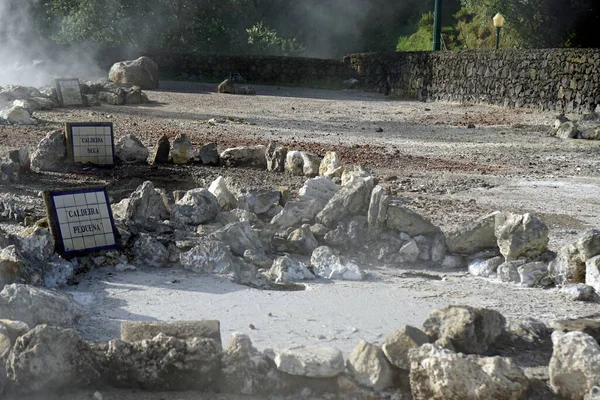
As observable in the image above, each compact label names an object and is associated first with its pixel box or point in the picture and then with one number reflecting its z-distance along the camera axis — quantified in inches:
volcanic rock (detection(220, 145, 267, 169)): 743.7
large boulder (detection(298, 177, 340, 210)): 498.3
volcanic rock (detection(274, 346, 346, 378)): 268.4
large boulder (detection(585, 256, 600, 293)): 377.1
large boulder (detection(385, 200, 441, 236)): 450.4
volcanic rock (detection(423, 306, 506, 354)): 290.2
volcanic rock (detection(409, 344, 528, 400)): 249.0
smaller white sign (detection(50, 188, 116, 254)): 420.2
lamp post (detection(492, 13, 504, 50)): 1800.0
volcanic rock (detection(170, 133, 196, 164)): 739.4
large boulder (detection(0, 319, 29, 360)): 271.4
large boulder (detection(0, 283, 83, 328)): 313.9
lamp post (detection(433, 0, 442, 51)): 1926.2
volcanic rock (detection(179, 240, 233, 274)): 410.3
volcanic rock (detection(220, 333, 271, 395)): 269.4
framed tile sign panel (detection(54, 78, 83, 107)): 1316.4
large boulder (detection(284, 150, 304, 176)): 700.0
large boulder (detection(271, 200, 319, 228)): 477.1
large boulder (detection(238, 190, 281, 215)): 506.0
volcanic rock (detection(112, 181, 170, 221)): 492.2
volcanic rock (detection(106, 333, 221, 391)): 269.9
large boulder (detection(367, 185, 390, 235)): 452.1
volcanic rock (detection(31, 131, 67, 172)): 702.5
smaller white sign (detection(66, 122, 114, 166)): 708.0
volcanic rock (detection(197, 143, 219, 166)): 743.1
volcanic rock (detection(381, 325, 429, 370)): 271.6
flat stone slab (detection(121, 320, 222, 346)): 282.8
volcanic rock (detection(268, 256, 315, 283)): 401.1
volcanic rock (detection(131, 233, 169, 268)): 423.5
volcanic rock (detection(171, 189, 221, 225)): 486.9
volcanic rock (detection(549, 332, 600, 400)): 256.1
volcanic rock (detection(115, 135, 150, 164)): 736.3
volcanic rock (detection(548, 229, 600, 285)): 390.3
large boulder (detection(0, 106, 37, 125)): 1038.4
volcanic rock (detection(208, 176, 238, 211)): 521.7
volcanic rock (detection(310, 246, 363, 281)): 406.9
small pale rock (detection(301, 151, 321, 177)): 686.5
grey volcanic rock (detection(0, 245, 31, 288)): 356.8
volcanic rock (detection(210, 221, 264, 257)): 434.3
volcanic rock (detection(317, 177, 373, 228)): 465.4
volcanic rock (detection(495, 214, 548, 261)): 419.8
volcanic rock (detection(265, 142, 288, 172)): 718.5
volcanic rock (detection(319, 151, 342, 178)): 639.1
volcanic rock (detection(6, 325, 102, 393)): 263.4
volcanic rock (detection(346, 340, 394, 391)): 269.4
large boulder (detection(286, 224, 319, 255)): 443.0
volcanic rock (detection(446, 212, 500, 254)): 440.1
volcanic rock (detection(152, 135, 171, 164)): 739.4
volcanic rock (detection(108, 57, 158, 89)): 1739.7
